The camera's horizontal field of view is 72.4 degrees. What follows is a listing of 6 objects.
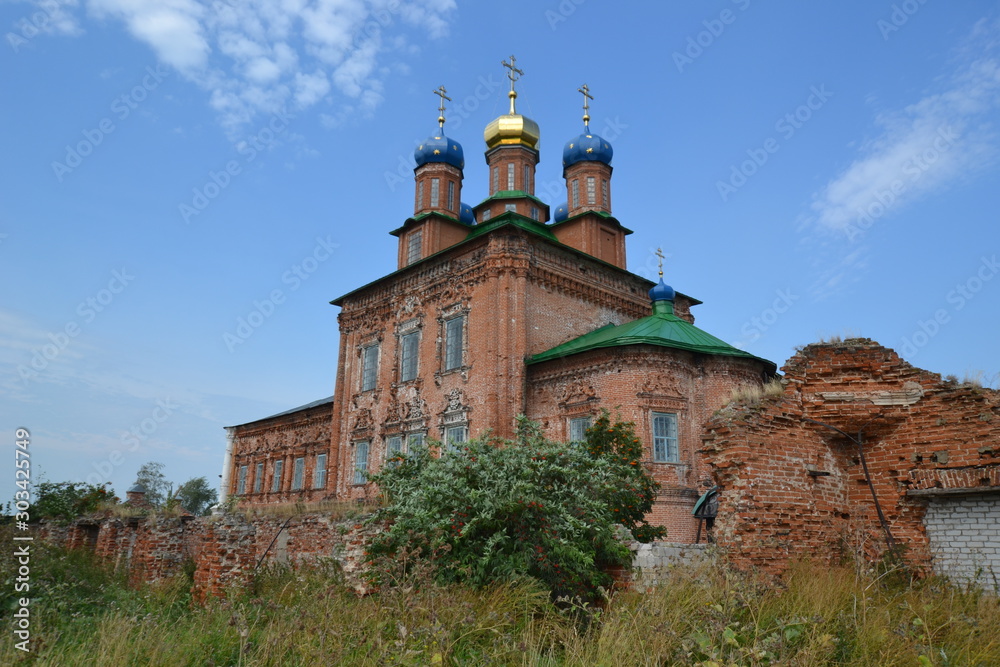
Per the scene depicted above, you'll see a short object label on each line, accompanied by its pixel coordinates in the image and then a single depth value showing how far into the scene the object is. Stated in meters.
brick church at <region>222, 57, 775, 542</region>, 17.16
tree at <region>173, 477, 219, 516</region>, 68.11
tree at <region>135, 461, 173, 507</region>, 65.31
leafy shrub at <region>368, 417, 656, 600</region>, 7.32
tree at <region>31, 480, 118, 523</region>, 17.72
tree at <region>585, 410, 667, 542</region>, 9.95
